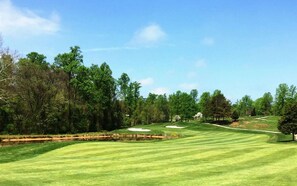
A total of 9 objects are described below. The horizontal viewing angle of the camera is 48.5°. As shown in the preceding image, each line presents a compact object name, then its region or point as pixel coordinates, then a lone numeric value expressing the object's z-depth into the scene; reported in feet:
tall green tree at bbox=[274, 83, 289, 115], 392.27
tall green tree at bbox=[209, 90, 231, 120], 324.25
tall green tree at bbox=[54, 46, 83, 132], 253.03
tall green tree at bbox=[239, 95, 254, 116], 525.14
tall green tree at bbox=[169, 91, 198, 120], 382.42
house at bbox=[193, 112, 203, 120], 505.58
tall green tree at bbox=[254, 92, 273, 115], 475.31
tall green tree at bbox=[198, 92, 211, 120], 344.75
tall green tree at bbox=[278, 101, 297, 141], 131.60
